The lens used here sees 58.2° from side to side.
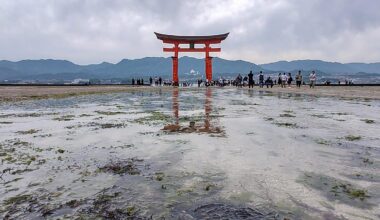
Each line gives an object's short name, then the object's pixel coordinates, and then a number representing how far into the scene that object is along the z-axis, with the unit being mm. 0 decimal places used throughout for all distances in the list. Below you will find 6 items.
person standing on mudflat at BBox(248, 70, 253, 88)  39069
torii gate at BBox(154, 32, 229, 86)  47875
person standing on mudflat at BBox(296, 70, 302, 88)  35881
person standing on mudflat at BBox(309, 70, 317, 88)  35172
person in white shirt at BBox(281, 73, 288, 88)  39088
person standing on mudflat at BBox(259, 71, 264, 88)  38672
